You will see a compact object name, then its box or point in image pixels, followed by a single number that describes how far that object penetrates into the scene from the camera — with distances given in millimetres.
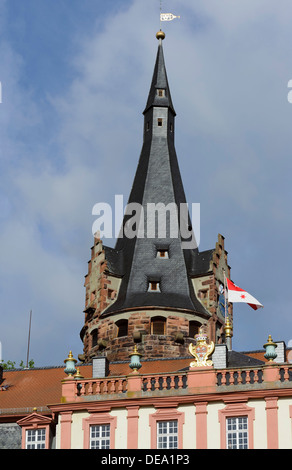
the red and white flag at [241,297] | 62188
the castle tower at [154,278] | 71875
